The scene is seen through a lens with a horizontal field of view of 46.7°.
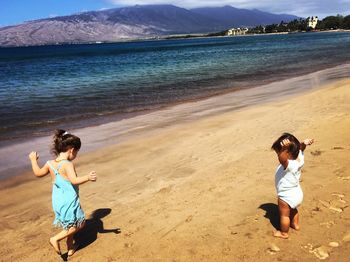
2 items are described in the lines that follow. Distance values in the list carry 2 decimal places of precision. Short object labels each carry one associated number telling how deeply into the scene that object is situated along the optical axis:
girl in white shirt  4.47
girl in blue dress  4.31
